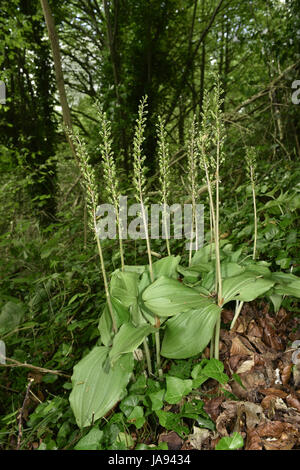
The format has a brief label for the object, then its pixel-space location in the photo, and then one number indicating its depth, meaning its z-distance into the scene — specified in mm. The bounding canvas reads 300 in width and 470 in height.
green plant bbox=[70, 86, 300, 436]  495
